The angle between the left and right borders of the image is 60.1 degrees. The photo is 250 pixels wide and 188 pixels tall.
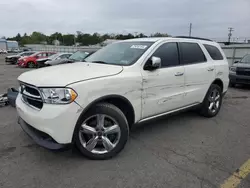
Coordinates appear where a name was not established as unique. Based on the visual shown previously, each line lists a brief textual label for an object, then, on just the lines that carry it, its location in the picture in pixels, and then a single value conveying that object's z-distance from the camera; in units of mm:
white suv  2697
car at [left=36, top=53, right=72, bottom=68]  17844
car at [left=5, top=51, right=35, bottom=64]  25141
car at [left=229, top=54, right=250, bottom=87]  9062
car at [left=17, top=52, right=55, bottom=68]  20203
